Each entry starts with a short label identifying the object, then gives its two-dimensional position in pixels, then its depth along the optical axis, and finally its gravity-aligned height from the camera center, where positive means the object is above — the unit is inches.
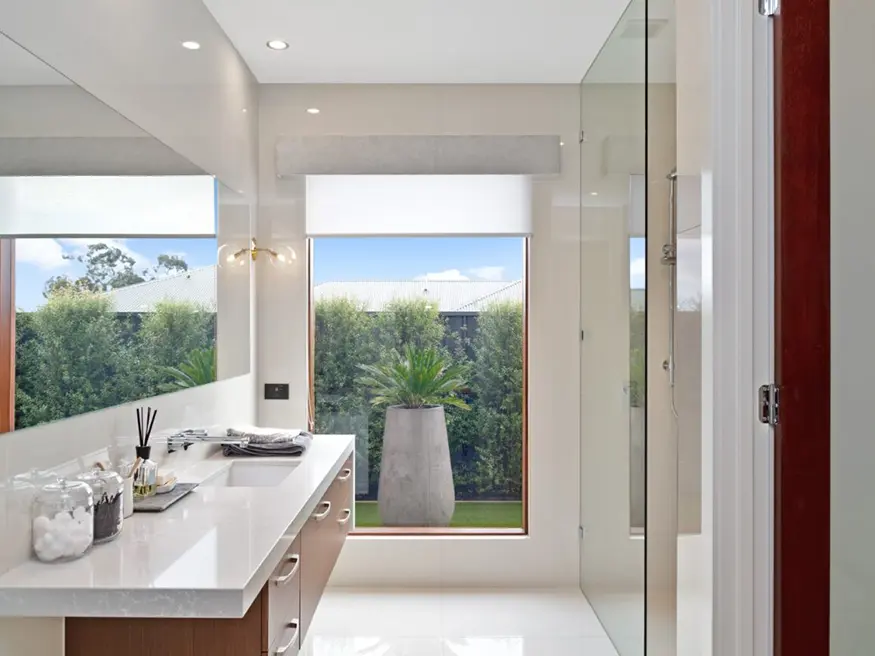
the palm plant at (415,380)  146.1 -10.9
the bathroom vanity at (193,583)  56.0 -20.8
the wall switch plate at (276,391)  144.2 -13.0
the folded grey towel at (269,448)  109.7 -18.6
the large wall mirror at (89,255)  61.2 +7.5
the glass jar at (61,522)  62.2 -17.1
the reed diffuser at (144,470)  81.2 -16.4
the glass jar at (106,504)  66.9 -16.7
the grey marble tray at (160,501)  78.7 -19.8
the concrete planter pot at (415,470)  145.6 -29.2
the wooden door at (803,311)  57.5 +1.2
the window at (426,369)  145.9 -8.3
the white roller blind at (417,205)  142.8 +24.3
